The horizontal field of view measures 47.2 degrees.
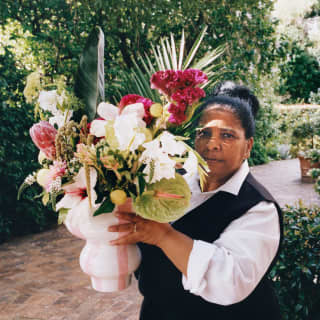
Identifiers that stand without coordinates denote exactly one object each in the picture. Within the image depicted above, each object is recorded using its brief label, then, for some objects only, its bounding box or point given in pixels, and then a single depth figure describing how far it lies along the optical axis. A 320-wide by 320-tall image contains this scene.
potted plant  9.16
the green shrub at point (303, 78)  17.00
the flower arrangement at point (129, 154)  1.09
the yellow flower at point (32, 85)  1.40
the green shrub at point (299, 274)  2.39
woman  1.21
